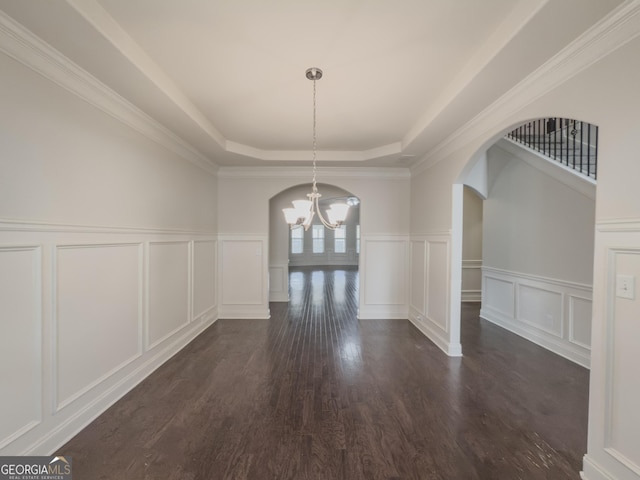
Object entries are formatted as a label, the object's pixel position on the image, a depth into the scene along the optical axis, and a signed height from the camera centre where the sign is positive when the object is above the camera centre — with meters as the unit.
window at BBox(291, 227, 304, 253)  13.72 -0.23
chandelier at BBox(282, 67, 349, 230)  2.42 +0.23
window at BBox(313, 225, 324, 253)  14.26 -0.13
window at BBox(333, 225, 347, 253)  14.44 -0.22
